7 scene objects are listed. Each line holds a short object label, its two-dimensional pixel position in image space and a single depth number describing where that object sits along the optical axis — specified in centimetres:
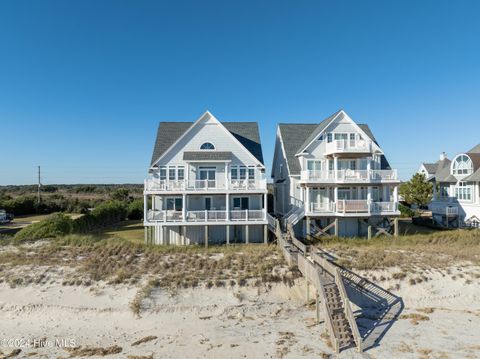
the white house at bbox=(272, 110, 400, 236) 2225
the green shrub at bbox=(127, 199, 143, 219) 3909
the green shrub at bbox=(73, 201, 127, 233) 2818
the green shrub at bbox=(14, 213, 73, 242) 2191
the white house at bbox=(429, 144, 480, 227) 2722
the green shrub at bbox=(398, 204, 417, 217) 3531
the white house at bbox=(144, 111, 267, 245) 2081
